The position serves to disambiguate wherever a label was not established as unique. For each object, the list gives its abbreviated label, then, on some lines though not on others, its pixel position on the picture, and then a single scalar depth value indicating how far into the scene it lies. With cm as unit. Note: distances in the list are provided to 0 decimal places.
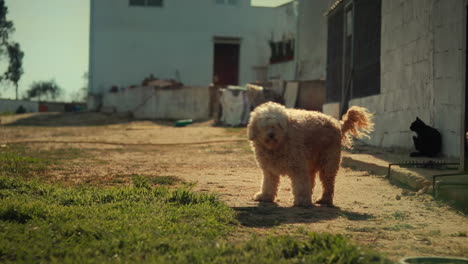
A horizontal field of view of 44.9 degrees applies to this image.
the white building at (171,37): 3284
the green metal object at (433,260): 402
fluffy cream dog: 680
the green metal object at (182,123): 2595
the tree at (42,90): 4597
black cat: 962
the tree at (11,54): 3185
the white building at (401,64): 927
